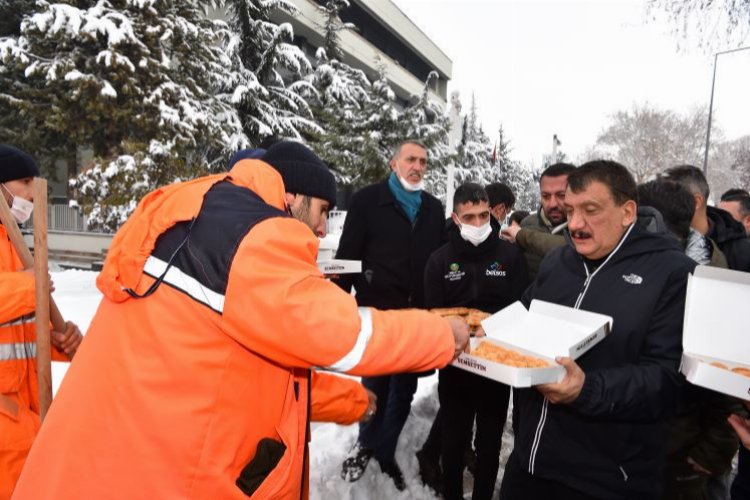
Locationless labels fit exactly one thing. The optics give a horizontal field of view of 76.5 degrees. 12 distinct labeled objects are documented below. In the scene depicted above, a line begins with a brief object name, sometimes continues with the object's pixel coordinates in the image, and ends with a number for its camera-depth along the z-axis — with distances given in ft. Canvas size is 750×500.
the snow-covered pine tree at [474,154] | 126.31
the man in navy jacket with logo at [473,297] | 10.53
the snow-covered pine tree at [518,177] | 146.82
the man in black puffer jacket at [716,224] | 9.91
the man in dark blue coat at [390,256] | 12.70
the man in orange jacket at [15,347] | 7.22
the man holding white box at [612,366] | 6.24
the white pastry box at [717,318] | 5.80
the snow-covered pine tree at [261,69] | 61.16
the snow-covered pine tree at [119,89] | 41.29
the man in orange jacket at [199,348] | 4.53
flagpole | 43.29
